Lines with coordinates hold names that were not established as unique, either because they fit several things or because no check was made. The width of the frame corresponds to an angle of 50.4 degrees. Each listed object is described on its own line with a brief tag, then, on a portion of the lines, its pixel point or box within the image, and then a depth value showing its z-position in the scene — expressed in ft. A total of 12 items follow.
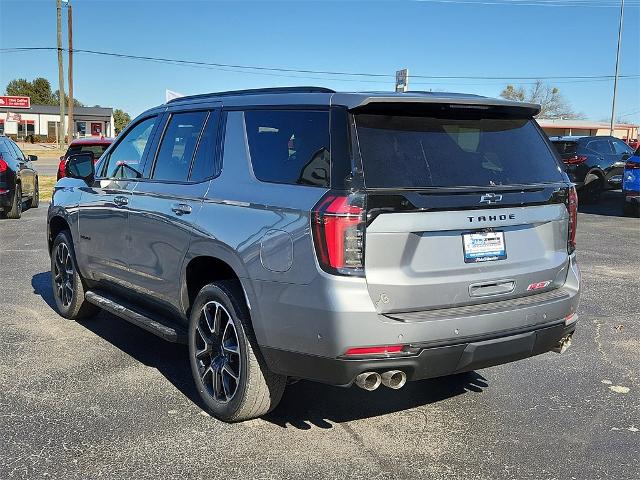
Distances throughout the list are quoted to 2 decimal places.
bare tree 307.99
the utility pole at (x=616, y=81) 100.78
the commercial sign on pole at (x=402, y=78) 44.60
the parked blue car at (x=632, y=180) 45.47
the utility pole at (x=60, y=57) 132.57
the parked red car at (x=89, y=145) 46.34
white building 248.30
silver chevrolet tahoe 10.62
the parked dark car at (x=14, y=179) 41.47
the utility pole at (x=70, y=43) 132.46
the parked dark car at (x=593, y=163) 55.67
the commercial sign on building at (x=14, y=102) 246.27
